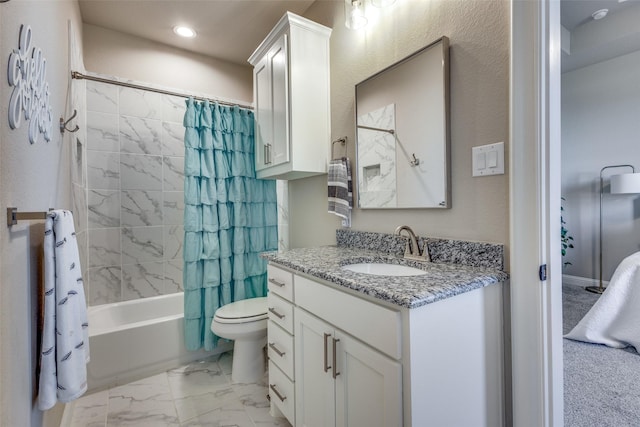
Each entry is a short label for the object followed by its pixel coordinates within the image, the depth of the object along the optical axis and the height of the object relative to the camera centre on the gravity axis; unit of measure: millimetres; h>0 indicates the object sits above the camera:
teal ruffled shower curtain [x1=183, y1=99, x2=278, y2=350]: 2107 -36
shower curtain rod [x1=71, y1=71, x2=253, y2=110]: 1804 +858
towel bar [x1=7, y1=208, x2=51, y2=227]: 761 -4
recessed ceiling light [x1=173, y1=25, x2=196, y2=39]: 2344 +1442
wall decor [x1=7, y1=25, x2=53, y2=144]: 784 +383
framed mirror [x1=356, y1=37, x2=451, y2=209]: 1287 +365
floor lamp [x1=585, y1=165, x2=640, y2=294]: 2885 +204
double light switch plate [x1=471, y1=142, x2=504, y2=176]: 1086 +177
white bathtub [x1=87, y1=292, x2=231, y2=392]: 1887 -899
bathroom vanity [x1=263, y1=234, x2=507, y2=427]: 851 -453
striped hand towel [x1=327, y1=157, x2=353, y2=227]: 1748 +118
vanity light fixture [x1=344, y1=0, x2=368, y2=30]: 1632 +1073
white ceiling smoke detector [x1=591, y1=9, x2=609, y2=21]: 2618 +1698
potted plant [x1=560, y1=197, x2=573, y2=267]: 3448 -425
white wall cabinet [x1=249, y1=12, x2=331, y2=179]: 1822 +725
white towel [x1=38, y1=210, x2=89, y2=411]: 904 -352
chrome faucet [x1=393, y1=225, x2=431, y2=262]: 1340 -189
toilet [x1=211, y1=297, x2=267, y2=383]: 1893 -800
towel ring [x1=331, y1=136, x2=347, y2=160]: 1849 +421
